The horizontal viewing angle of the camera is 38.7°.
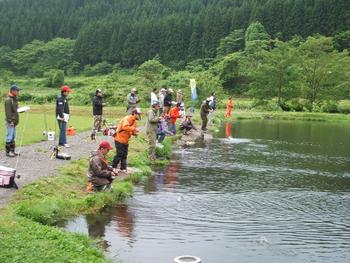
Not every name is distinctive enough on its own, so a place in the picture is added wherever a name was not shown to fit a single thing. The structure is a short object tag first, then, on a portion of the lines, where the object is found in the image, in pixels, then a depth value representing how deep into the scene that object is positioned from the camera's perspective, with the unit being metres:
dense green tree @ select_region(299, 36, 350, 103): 57.81
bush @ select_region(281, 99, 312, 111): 57.38
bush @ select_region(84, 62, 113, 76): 109.56
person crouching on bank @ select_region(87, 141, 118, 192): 12.48
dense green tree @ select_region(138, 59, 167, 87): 64.27
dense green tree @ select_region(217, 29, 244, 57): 102.50
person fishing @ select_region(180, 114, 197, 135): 28.30
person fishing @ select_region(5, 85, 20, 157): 15.93
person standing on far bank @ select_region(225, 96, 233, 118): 44.88
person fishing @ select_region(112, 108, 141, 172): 15.16
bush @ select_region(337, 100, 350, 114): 56.31
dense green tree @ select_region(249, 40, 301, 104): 58.44
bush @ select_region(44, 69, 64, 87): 85.12
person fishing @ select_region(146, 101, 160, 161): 17.86
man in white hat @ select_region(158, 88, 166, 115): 26.16
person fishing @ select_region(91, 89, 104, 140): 21.88
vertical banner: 36.00
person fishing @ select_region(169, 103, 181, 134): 25.42
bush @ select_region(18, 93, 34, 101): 60.79
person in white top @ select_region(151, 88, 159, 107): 22.76
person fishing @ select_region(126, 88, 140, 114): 24.34
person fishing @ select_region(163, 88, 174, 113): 26.36
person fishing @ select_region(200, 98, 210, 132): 29.44
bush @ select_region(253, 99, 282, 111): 56.94
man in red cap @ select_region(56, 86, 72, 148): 17.50
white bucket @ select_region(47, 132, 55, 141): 17.72
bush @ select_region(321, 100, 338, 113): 56.31
